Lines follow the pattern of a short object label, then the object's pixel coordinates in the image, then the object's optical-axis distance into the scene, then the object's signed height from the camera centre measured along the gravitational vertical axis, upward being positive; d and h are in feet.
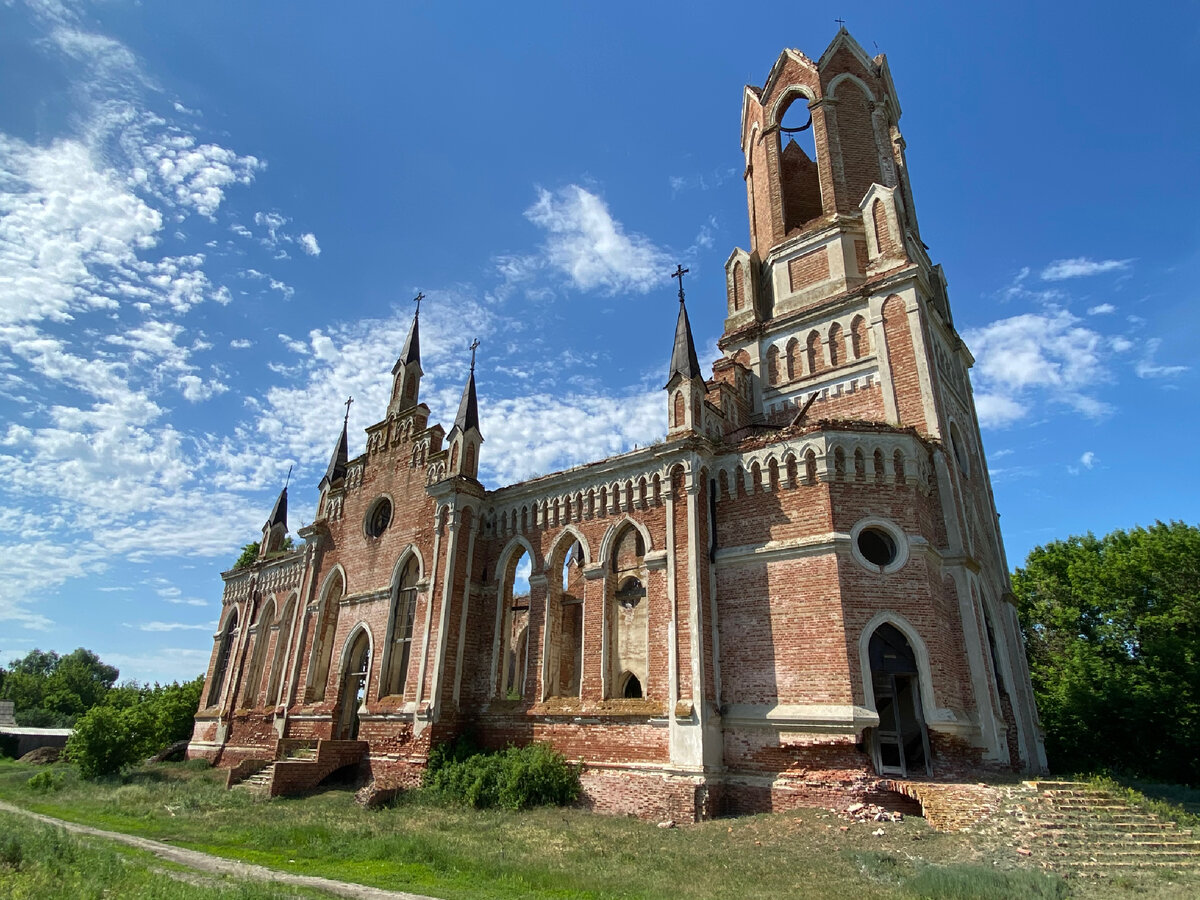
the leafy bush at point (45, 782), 75.00 -7.81
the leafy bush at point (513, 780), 52.80 -5.01
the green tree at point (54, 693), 215.31 +3.84
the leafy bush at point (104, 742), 79.61 -3.90
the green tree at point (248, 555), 130.82 +27.16
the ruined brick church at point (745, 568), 48.26 +11.59
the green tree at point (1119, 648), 70.59 +7.58
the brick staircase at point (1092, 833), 30.83 -5.09
